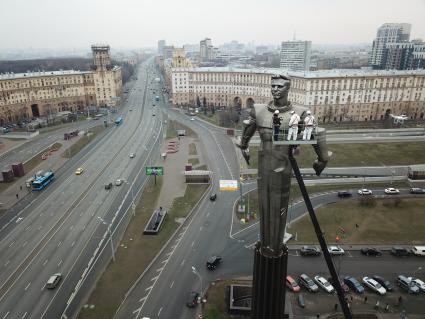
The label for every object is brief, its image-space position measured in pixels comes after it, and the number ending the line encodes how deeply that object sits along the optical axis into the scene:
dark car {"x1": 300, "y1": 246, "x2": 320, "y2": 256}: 45.44
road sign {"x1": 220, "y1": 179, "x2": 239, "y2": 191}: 60.31
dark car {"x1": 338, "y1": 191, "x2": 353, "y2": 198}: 61.53
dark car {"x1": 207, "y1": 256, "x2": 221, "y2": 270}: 42.72
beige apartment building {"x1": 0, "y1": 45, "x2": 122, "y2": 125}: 124.81
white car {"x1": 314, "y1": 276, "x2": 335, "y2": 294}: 38.62
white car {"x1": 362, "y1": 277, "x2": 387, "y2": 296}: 38.31
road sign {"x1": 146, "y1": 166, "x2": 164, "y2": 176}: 65.75
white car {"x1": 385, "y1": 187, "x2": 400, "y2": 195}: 62.44
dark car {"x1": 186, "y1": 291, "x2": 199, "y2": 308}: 36.62
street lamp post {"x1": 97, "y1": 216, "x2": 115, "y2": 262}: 44.06
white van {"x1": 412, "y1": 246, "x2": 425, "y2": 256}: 45.12
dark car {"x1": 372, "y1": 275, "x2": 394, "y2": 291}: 39.10
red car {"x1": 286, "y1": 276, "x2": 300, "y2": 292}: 38.88
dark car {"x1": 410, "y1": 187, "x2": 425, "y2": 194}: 62.59
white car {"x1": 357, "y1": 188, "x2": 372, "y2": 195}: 61.91
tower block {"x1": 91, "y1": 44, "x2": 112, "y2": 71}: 146.62
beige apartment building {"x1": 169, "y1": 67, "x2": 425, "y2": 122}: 119.62
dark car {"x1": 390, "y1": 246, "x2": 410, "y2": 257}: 45.19
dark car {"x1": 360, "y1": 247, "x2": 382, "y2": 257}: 45.22
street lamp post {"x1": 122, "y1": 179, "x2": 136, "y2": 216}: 56.82
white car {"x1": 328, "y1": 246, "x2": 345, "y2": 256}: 45.31
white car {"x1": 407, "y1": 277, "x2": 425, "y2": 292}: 38.72
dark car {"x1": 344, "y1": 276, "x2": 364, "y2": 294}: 38.50
